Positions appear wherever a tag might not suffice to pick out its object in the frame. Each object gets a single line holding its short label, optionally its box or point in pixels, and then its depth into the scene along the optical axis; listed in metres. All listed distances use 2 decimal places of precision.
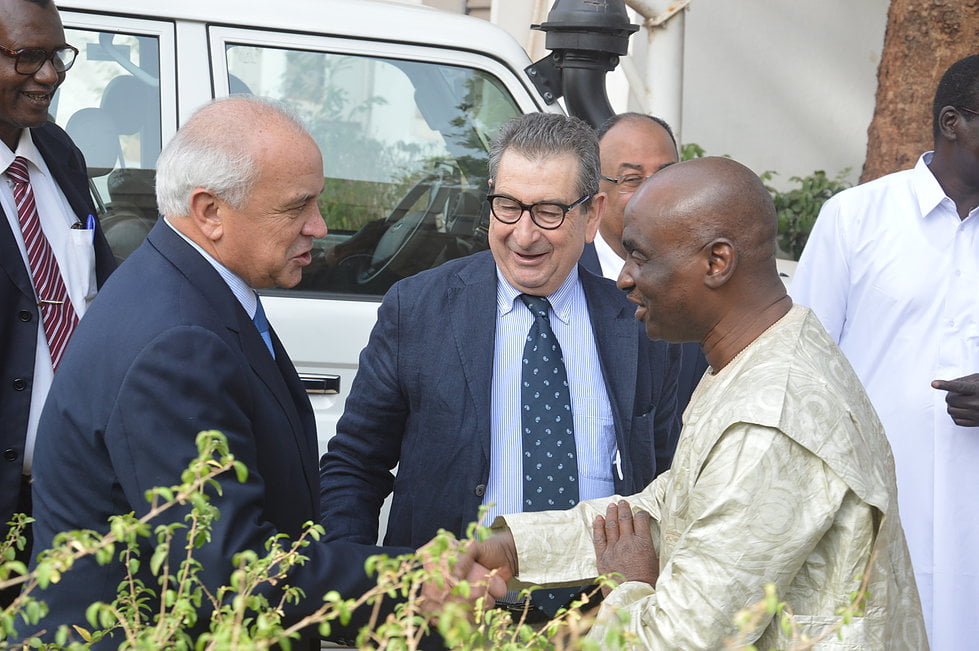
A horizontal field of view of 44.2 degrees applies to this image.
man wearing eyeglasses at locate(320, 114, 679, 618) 3.10
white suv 4.38
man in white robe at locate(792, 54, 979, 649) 3.96
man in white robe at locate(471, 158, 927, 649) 2.10
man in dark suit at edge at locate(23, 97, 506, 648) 2.26
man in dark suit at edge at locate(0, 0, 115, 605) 3.29
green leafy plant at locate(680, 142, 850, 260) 9.23
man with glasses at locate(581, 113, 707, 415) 4.26
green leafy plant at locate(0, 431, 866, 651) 1.53
